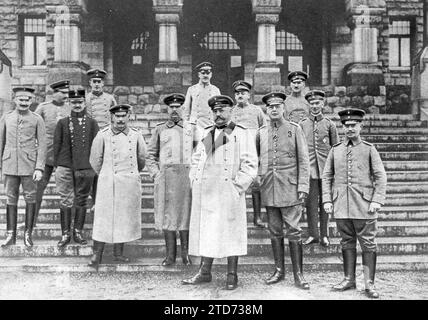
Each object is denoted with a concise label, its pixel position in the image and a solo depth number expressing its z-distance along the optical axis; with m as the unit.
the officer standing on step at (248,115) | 7.04
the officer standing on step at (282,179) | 5.69
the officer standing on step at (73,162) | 6.60
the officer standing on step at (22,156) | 6.69
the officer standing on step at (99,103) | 7.55
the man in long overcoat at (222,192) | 5.52
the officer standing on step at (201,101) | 7.56
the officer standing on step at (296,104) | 7.14
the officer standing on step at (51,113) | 7.23
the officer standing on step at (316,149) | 6.75
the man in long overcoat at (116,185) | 6.18
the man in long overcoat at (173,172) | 6.29
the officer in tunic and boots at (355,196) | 5.34
